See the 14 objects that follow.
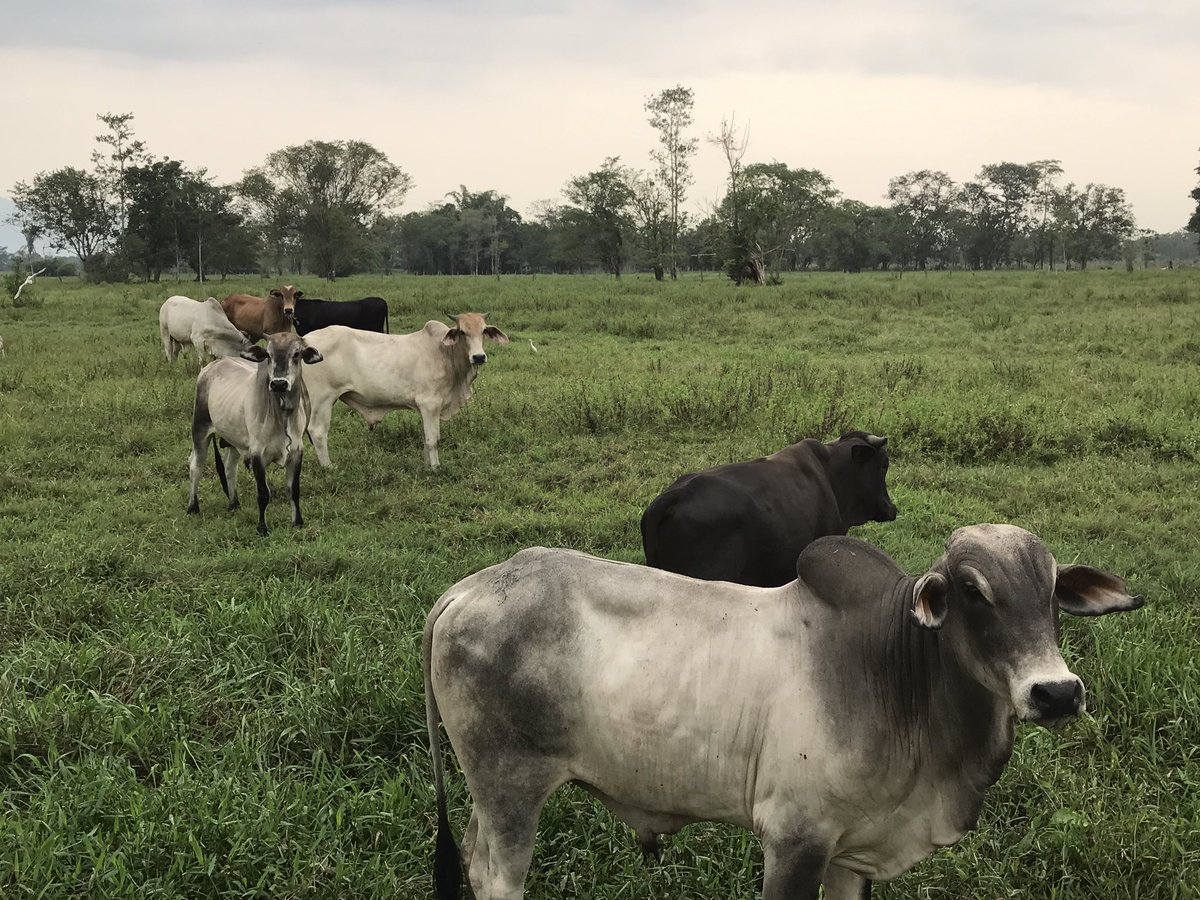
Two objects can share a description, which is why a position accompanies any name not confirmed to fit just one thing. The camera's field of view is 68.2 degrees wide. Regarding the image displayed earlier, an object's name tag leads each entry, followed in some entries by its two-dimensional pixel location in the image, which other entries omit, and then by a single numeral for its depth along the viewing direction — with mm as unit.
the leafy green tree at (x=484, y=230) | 75938
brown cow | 14641
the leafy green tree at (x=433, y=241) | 79875
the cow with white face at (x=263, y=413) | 7336
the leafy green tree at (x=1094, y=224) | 69750
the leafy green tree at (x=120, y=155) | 45812
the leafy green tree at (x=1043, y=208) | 74062
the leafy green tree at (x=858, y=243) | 75625
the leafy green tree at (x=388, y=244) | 56609
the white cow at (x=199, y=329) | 14305
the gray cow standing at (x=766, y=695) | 2398
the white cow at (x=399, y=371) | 9352
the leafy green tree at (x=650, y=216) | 52000
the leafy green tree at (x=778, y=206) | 38312
